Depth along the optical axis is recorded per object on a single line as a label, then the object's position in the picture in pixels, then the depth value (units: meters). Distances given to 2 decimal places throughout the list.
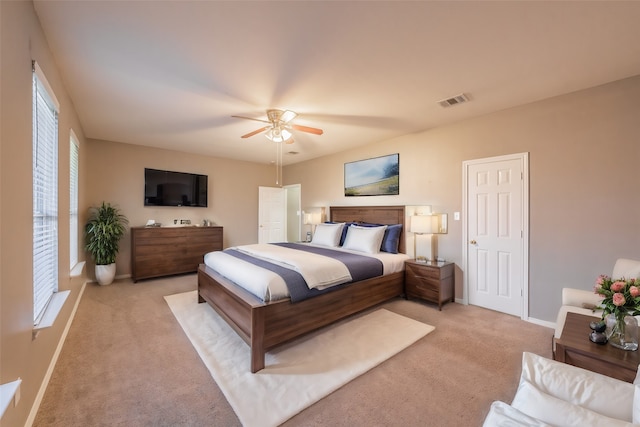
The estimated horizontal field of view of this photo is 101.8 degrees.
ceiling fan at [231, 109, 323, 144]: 3.14
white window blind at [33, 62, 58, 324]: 1.84
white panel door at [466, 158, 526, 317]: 3.21
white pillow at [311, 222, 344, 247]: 4.59
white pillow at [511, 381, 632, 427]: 0.87
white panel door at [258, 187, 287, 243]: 6.81
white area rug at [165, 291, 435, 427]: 1.79
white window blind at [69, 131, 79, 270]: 3.41
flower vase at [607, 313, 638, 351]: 1.57
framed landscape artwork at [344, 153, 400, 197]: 4.52
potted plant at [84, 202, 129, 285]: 4.35
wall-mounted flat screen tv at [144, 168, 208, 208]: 5.18
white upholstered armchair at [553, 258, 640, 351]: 2.10
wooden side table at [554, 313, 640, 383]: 1.42
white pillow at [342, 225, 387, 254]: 4.02
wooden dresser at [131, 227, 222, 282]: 4.73
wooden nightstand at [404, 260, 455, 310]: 3.46
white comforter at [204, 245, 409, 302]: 2.33
